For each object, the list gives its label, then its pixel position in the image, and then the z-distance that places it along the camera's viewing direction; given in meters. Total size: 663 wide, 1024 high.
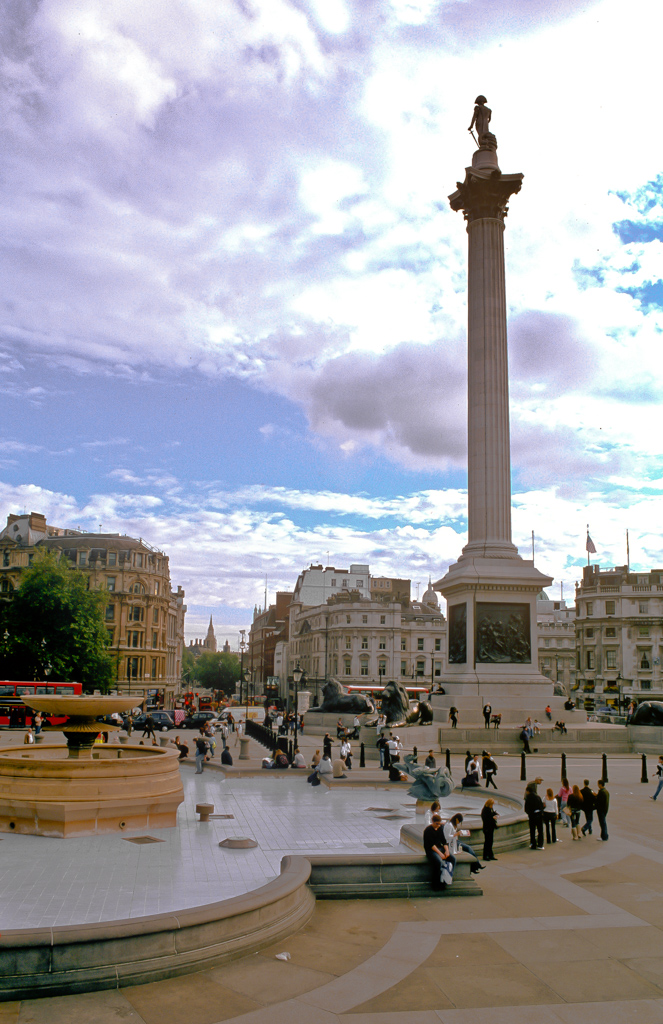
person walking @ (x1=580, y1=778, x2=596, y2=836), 16.94
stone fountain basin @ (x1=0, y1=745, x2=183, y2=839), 14.64
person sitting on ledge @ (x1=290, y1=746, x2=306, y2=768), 25.88
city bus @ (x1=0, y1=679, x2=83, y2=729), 49.78
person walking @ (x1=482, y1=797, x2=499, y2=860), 14.76
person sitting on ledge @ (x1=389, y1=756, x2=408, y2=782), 23.08
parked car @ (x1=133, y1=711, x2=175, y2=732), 50.38
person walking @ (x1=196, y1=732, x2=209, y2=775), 25.72
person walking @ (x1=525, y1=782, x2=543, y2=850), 15.76
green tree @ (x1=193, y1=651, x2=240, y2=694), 163.25
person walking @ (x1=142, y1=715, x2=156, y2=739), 40.19
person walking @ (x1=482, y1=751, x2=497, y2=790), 22.58
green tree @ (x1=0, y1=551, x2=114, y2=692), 59.75
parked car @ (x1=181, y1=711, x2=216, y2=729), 52.41
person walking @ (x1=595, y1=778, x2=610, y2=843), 16.55
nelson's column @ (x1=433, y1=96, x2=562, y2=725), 42.69
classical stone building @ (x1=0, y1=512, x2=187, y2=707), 83.69
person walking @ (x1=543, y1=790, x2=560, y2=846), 16.20
